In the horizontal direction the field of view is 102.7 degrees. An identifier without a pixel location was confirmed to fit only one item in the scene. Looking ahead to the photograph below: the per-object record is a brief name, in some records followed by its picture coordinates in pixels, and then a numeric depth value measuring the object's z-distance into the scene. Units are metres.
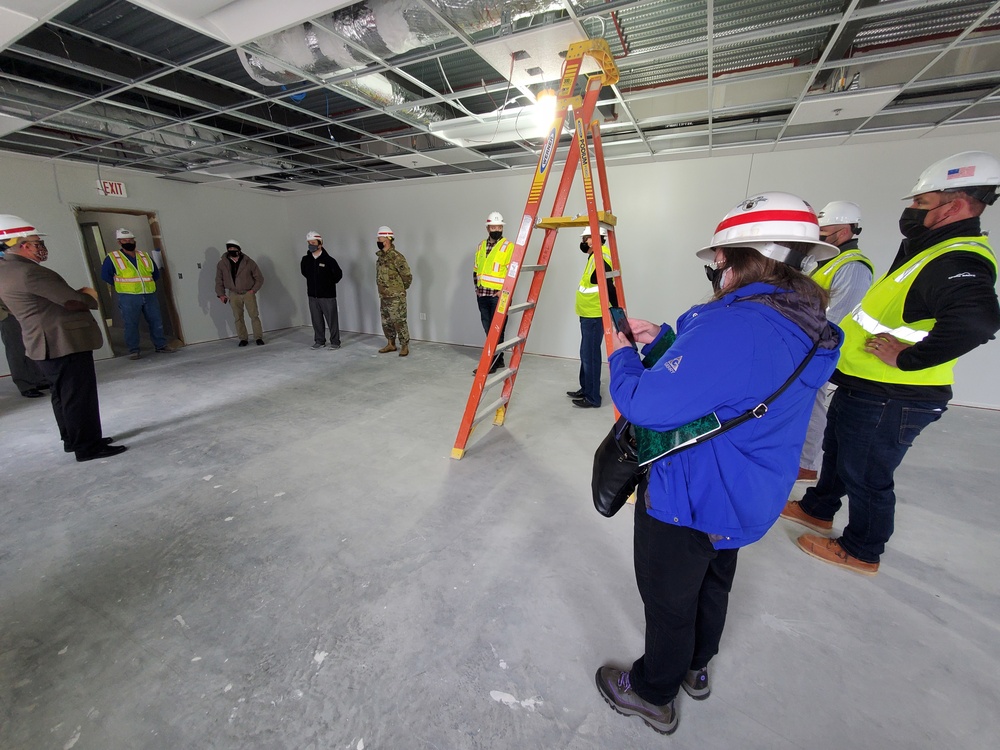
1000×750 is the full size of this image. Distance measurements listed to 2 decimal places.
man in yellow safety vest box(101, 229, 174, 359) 5.11
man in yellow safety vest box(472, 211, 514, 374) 4.14
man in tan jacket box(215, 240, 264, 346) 5.84
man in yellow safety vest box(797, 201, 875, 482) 2.09
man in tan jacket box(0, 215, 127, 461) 2.43
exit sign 5.12
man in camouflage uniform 5.36
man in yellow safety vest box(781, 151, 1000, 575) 1.36
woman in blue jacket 0.83
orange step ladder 2.12
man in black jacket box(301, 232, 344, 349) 5.72
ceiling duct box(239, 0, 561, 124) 1.88
